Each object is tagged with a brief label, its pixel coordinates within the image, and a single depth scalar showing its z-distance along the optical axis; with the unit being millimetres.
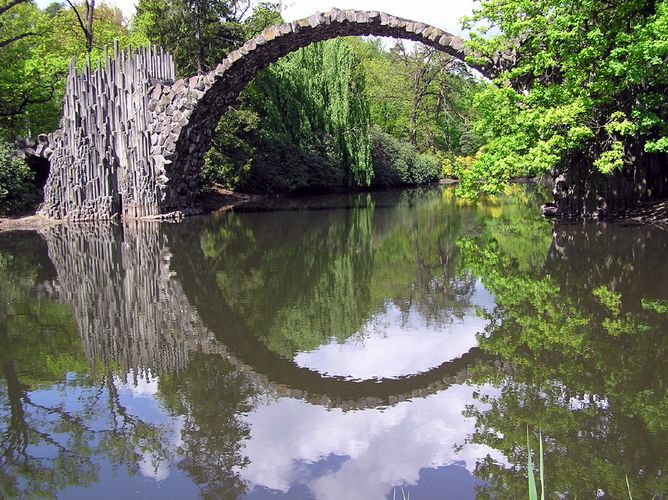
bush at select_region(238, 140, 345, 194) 26125
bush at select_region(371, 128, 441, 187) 33688
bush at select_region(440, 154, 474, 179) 35312
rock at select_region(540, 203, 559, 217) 15243
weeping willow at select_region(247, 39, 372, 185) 27094
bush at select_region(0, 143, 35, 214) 16953
